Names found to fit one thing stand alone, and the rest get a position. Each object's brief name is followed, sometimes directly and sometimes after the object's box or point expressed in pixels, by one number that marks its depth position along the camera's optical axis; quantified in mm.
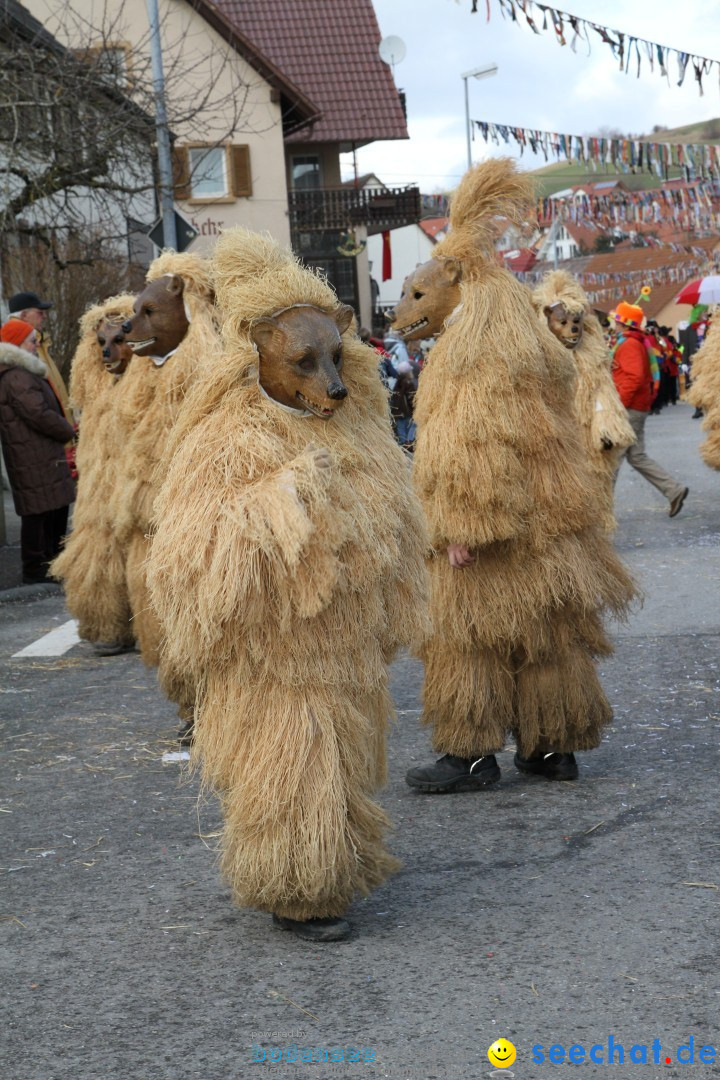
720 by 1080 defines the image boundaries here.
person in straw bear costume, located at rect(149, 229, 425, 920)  3938
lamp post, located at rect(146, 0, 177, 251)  16062
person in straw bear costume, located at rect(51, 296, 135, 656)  8328
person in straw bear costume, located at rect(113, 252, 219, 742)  6328
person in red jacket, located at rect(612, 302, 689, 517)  13578
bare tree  12047
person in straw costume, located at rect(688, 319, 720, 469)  11625
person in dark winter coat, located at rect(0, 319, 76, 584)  11289
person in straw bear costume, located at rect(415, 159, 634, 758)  5352
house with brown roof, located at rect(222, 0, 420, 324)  35906
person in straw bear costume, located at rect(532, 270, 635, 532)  10336
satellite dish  33062
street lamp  31734
